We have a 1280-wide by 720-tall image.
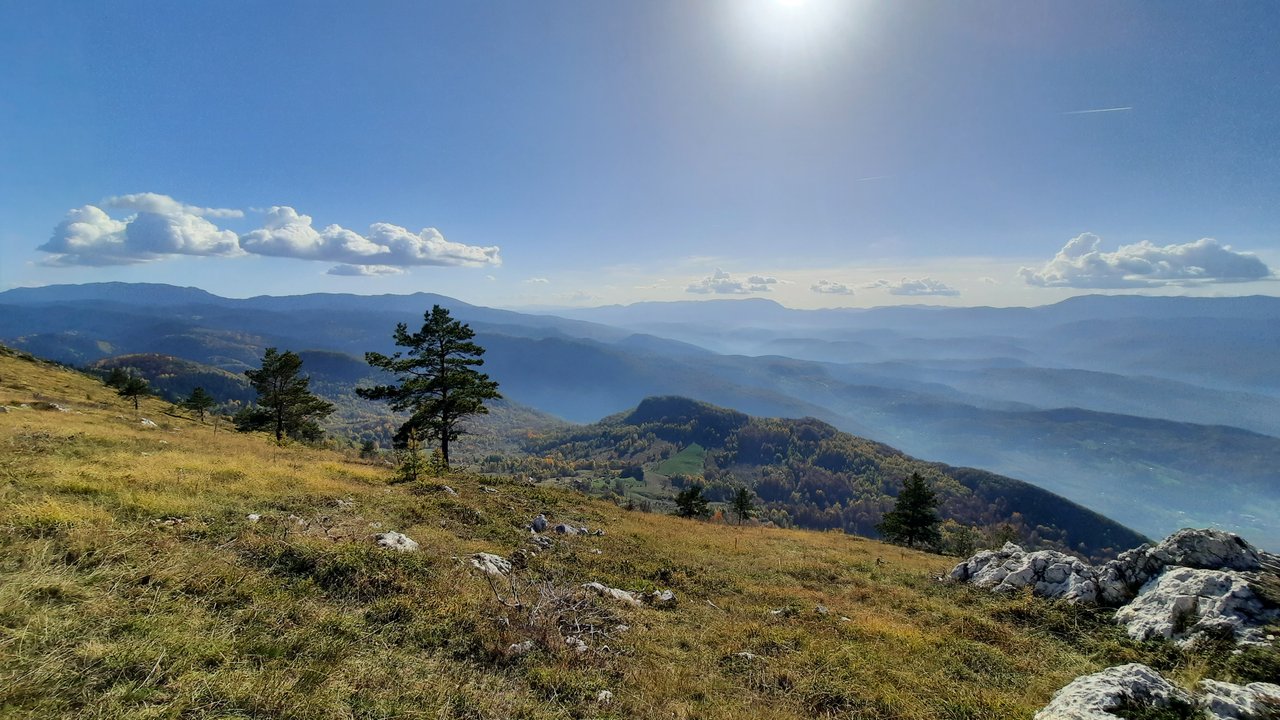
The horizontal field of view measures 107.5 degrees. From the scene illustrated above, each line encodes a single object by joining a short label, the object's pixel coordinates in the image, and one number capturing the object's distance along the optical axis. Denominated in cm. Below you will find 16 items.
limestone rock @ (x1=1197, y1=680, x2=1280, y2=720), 605
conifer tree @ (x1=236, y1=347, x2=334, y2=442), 3856
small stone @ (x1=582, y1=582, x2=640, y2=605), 1103
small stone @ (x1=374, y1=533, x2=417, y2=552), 1068
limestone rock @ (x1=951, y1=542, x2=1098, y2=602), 1287
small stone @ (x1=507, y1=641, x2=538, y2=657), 723
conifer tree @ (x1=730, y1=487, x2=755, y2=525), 5656
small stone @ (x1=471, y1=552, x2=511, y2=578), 1091
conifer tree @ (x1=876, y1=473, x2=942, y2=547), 4172
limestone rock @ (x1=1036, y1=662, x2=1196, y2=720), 626
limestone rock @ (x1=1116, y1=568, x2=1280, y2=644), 930
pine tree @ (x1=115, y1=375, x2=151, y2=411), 5347
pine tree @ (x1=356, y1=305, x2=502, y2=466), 2823
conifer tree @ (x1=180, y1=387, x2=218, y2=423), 5803
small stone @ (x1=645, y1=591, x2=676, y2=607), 1155
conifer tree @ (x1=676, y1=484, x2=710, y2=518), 5403
